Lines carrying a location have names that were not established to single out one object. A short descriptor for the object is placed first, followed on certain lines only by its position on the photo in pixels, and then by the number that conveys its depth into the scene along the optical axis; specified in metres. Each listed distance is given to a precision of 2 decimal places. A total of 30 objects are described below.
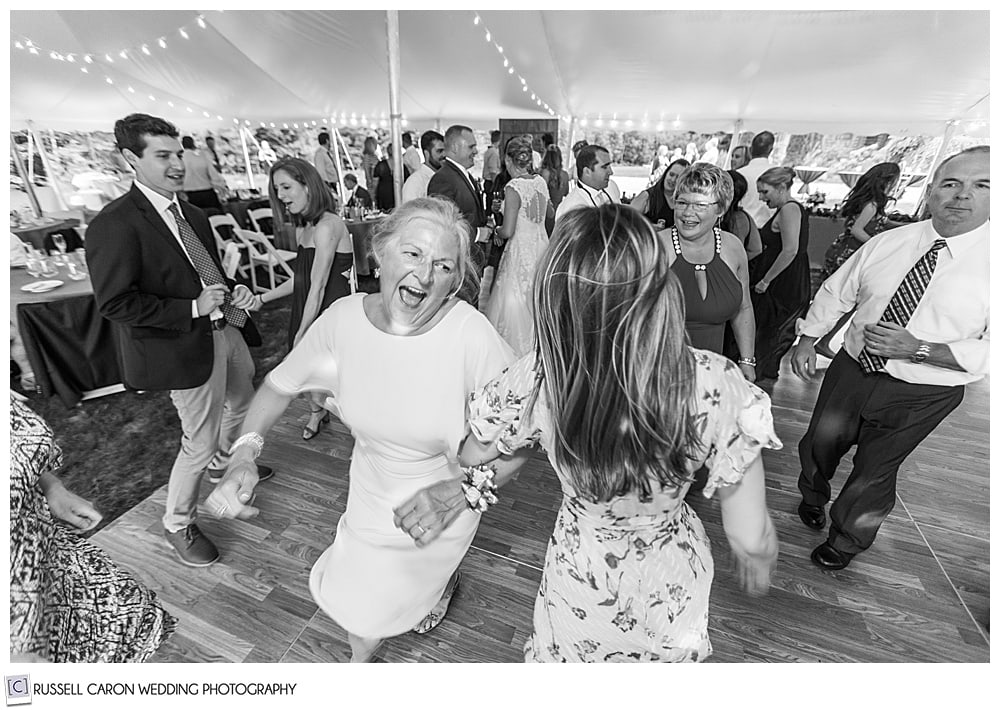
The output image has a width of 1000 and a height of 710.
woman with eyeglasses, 1.58
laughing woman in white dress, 1.11
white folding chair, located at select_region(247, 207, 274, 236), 5.05
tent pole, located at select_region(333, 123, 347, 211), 6.20
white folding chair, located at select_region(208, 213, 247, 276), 4.28
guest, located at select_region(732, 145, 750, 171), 3.64
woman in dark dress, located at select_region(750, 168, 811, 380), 2.50
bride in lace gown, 3.12
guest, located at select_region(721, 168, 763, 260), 2.51
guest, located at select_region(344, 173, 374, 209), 5.46
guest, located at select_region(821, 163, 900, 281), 2.55
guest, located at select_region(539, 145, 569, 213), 3.74
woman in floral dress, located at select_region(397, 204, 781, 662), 0.73
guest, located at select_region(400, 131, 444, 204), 3.45
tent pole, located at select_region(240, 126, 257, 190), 7.29
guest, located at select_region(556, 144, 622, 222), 2.86
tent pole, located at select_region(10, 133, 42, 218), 3.17
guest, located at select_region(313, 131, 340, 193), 5.30
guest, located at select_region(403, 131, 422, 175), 6.02
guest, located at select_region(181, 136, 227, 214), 4.35
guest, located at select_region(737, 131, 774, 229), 3.29
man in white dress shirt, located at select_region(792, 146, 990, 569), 1.32
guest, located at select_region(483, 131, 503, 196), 5.81
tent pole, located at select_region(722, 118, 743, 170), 6.22
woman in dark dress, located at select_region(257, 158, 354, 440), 1.91
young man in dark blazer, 1.36
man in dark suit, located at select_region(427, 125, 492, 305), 2.96
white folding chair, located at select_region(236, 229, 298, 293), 4.55
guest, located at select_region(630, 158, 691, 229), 2.40
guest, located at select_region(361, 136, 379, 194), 6.05
